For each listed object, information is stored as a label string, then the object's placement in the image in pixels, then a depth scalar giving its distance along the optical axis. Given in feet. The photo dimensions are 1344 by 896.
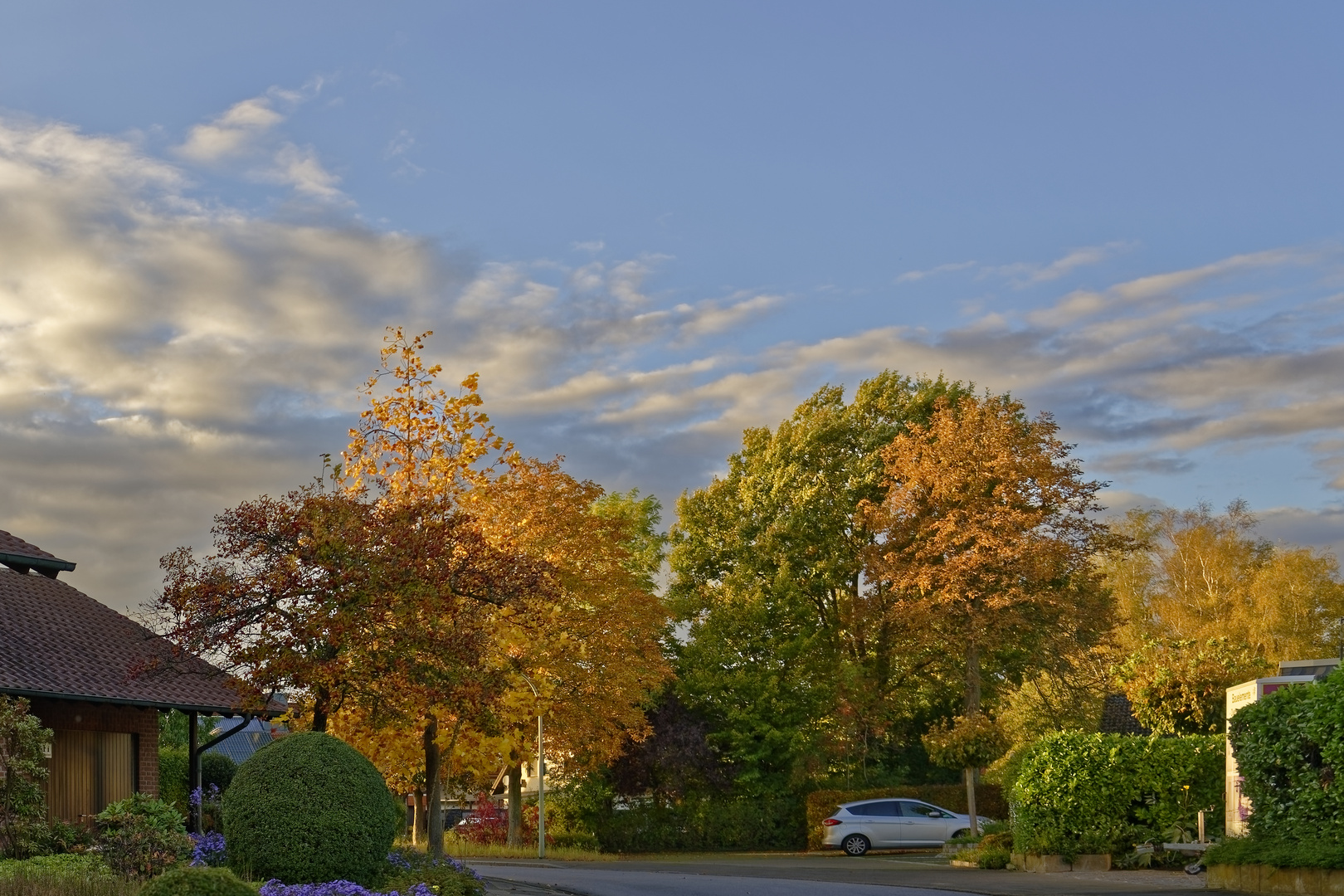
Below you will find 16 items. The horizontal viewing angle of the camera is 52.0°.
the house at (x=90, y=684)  68.80
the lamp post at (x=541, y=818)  117.34
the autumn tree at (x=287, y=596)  66.90
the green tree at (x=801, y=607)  143.64
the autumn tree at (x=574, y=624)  97.45
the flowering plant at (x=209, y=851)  62.34
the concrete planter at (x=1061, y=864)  80.64
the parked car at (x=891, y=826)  123.95
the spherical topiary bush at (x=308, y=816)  52.80
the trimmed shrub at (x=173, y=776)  92.17
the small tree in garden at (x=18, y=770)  58.08
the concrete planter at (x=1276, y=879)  57.31
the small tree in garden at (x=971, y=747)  116.26
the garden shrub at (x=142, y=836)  59.57
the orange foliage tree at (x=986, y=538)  131.85
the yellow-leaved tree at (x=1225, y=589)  182.80
